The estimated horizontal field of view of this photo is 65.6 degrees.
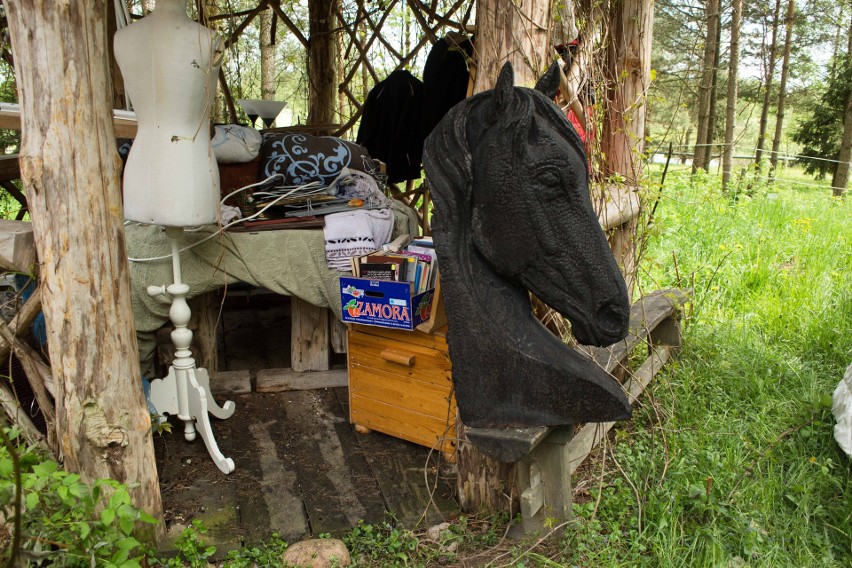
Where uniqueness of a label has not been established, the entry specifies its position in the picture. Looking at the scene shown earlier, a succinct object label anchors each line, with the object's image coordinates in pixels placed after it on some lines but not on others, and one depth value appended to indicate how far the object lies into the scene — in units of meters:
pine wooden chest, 2.92
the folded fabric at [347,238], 3.31
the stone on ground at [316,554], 2.27
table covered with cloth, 3.16
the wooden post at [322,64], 5.32
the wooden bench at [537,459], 2.01
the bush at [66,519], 1.77
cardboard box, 2.81
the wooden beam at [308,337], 3.75
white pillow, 3.48
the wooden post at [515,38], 2.15
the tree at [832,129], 9.12
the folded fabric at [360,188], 3.67
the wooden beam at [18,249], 2.15
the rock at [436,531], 2.47
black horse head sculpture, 1.70
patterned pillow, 3.71
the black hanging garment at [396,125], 4.36
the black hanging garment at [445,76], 3.96
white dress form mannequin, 2.33
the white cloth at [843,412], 2.60
